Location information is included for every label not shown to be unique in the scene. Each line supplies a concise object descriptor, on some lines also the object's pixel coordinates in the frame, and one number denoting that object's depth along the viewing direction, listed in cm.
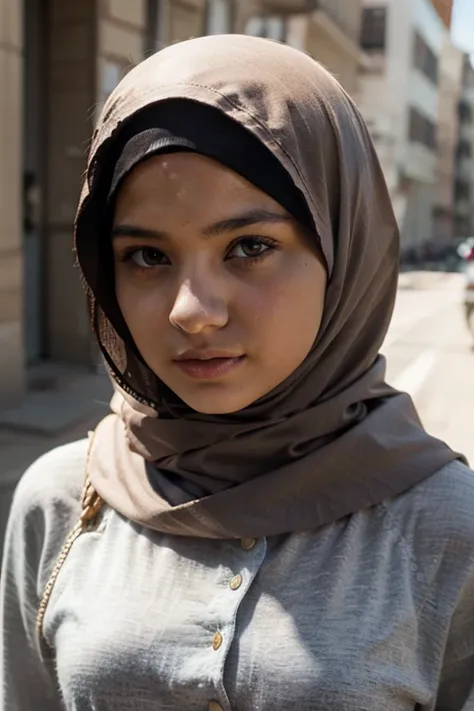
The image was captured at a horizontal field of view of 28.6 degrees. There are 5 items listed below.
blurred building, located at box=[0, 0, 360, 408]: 707
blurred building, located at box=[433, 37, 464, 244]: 4631
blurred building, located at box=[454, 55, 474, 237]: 5700
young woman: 115
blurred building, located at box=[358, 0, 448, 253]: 3095
